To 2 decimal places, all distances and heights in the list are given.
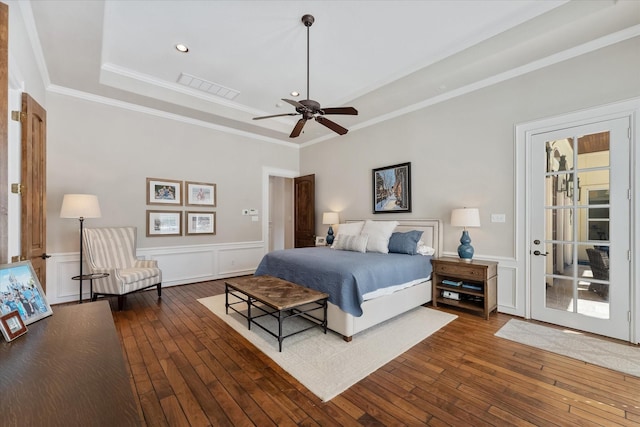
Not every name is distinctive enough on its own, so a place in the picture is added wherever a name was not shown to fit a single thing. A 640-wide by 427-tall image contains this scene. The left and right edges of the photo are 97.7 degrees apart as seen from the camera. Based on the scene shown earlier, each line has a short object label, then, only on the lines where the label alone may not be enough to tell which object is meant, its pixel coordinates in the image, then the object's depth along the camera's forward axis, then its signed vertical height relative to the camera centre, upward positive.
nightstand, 3.39 -0.93
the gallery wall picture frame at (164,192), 4.68 +0.38
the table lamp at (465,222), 3.59 -0.12
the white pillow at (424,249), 3.98 -0.52
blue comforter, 2.83 -0.67
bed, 2.82 -0.79
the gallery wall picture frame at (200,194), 5.04 +0.37
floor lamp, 3.50 +0.09
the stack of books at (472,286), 3.54 -0.94
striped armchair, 3.64 -0.73
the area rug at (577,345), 2.38 -1.27
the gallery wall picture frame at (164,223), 4.67 -0.16
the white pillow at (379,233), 4.08 -0.31
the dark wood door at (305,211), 6.30 +0.06
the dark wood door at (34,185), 2.40 +0.27
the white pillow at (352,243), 4.16 -0.45
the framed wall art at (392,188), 4.62 +0.43
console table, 0.68 -0.49
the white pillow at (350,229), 4.58 -0.26
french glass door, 2.81 -0.15
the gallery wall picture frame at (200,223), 5.05 -0.18
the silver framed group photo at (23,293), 1.14 -0.34
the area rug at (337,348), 2.18 -1.28
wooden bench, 2.68 -0.84
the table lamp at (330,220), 5.53 -0.13
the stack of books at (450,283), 3.71 -0.93
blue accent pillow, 3.92 -0.41
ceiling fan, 2.79 +1.09
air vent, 3.98 +1.93
